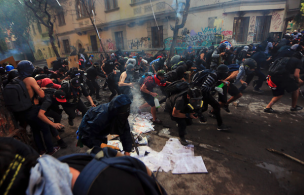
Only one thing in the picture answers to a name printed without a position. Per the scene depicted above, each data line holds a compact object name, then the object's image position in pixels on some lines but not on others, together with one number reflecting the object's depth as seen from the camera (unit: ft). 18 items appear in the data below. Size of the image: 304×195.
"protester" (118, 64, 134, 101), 15.81
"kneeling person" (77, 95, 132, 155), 7.10
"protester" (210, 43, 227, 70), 19.01
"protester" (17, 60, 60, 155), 9.37
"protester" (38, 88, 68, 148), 9.10
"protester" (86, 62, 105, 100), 20.51
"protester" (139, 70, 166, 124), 13.98
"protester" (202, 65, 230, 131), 11.67
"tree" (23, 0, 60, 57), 48.91
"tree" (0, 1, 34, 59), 55.34
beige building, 33.99
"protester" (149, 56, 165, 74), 24.78
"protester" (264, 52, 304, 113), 13.58
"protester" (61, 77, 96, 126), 11.14
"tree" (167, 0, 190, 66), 28.53
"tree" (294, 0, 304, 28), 49.01
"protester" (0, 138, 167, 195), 1.98
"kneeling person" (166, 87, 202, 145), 9.34
